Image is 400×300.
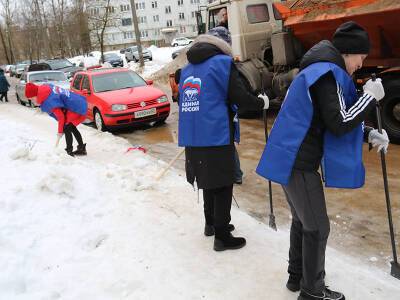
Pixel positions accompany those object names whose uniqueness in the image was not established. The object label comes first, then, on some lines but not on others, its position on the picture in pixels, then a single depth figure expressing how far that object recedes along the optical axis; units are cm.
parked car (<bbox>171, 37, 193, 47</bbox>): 5309
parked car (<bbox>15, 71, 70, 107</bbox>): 1750
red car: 1072
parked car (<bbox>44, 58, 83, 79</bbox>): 2731
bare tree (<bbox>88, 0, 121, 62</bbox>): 3594
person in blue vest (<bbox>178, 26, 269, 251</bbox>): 348
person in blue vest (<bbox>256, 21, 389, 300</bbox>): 251
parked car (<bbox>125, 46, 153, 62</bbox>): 3778
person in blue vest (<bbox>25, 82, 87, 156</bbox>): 778
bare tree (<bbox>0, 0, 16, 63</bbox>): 5519
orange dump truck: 711
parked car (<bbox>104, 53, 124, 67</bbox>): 3994
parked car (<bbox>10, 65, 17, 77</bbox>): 5034
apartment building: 8119
